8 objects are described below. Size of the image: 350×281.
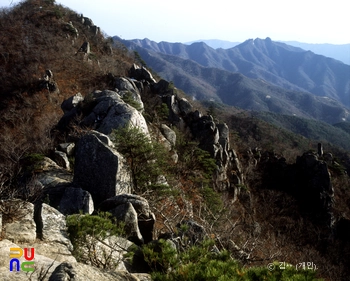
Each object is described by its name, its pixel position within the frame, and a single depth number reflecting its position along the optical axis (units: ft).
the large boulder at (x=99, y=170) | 30.19
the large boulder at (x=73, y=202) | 26.71
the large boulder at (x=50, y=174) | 32.98
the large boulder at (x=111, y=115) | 45.85
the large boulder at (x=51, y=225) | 19.64
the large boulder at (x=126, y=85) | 85.35
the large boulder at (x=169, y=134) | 70.83
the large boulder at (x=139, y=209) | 26.18
